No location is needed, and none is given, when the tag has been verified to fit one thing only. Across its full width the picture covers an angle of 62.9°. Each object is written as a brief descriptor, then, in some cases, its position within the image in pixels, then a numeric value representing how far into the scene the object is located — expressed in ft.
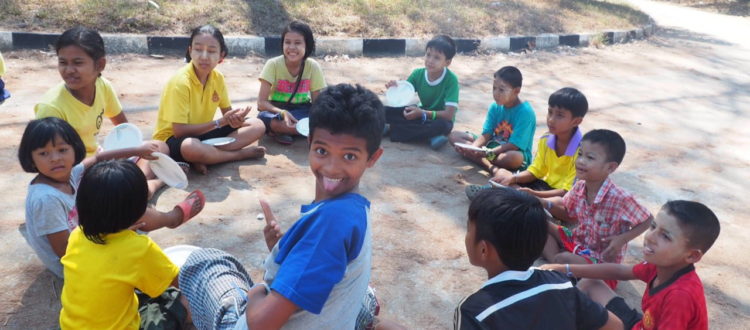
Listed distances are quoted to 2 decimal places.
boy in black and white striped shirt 6.08
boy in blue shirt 5.45
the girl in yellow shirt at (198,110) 12.97
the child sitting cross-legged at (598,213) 9.73
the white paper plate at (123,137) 11.27
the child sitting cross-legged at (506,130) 14.10
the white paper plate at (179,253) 8.36
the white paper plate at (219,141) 13.35
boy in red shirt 7.29
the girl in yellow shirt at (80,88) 10.55
